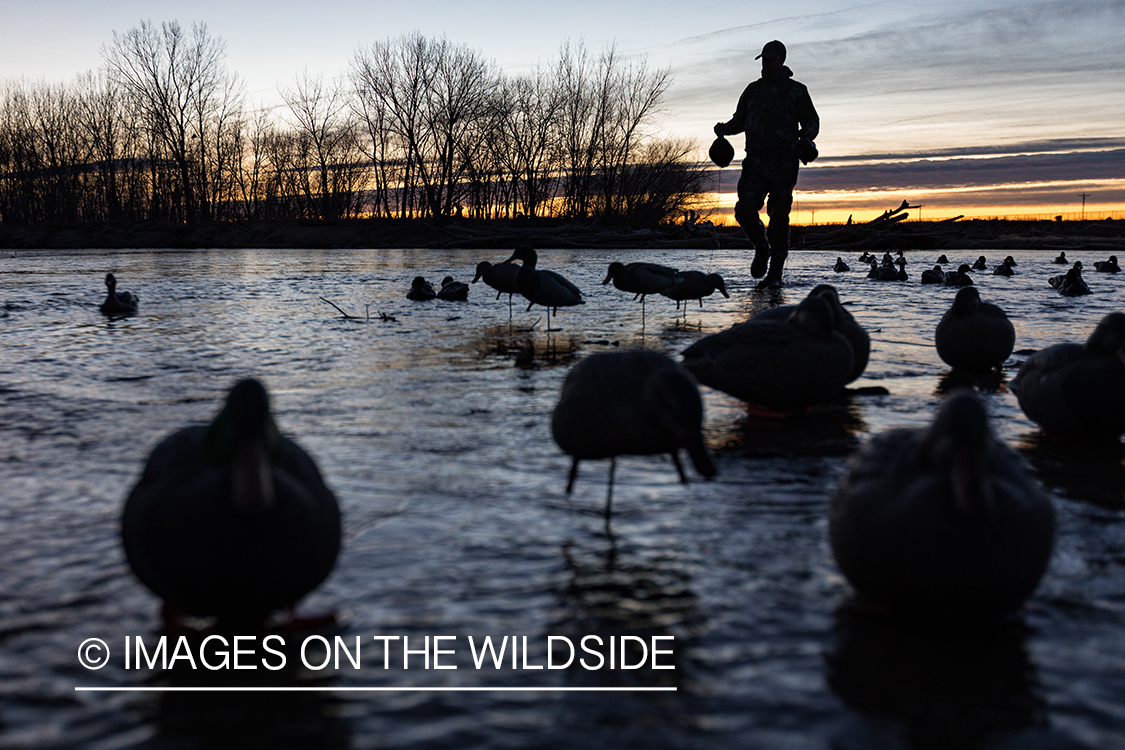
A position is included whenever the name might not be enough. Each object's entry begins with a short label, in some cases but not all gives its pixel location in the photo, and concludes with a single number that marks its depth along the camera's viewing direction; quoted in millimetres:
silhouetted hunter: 14227
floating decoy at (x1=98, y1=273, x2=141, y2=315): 12367
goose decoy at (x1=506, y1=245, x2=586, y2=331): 10938
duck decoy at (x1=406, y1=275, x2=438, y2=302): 14977
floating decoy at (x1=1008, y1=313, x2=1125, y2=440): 4742
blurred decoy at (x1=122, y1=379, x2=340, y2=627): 2299
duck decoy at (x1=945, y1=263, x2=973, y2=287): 17328
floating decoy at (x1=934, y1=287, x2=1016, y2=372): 6965
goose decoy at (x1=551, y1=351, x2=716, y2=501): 3352
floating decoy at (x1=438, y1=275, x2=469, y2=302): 15009
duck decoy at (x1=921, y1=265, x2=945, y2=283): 18834
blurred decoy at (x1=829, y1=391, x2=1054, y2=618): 2344
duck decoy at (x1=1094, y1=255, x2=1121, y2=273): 22156
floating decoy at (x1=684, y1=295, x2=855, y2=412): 5344
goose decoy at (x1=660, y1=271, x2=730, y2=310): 12023
